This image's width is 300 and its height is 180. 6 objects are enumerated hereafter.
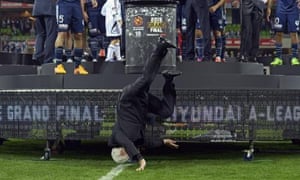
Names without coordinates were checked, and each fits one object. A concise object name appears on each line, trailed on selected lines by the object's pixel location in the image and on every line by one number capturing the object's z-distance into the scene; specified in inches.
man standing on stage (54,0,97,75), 471.2
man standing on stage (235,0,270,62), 556.7
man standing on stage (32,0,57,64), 561.0
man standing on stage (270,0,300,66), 555.8
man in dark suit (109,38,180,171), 375.9
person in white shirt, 534.8
